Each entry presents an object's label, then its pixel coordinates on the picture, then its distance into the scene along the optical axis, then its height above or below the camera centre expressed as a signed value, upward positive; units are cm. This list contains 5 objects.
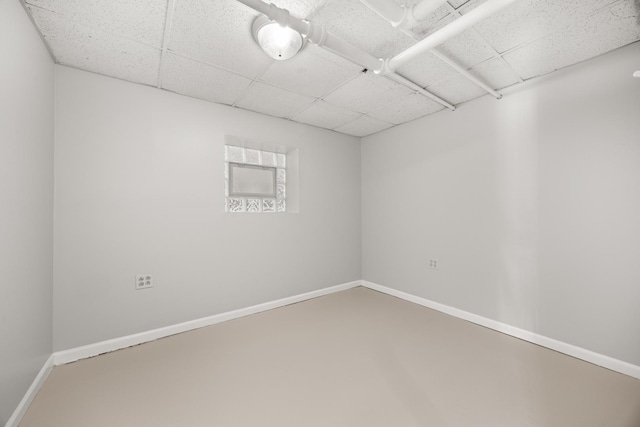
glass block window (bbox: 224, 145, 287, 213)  308 +47
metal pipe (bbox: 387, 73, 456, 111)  219 +123
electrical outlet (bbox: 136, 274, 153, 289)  227 -60
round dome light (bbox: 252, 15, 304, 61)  157 +118
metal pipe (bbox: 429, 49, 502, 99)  187 +119
